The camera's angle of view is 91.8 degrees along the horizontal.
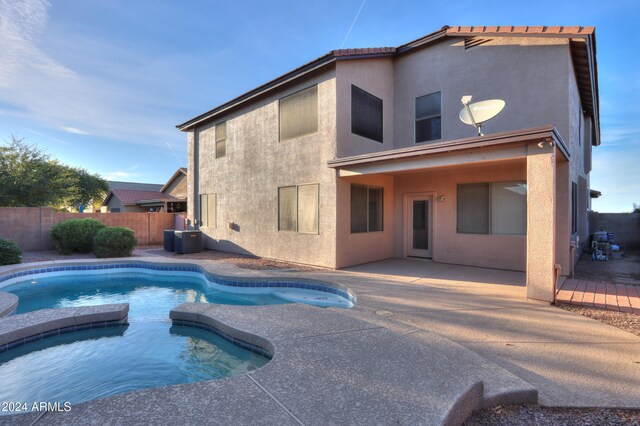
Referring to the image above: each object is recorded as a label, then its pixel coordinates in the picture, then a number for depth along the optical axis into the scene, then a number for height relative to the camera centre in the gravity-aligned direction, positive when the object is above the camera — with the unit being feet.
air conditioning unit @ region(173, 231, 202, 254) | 42.01 -3.67
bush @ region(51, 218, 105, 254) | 39.91 -2.60
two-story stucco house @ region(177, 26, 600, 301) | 26.66 +6.30
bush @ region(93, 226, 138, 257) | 37.86 -3.38
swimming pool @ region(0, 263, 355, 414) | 11.68 -6.30
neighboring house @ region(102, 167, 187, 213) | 86.84 +5.35
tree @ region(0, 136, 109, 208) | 51.13 +6.38
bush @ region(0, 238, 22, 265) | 30.89 -3.83
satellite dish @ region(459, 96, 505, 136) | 22.75 +7.88
